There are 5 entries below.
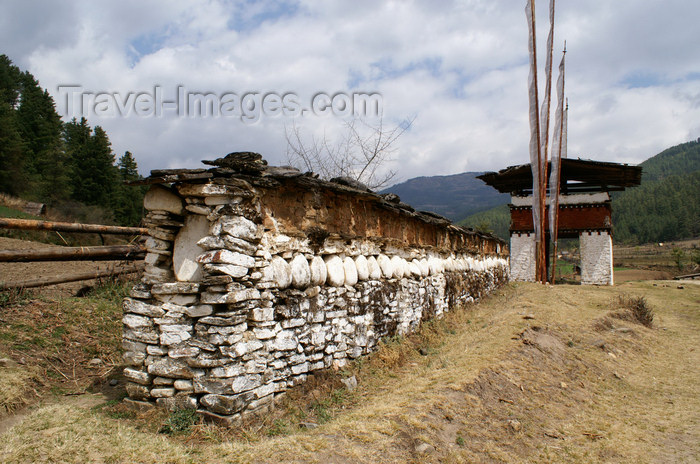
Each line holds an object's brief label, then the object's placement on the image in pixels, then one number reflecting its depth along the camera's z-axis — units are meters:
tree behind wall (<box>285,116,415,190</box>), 14.88
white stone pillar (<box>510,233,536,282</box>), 24.31
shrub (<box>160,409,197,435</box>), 3.96
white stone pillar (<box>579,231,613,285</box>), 22.83
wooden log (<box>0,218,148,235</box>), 5.82
